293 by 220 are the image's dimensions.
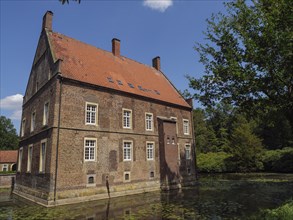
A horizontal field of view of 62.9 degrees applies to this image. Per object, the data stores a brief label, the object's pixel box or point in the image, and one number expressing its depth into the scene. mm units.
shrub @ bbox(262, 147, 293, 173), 36312
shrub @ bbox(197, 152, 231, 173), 42156
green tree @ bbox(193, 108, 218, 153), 55750
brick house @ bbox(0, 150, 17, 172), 46312
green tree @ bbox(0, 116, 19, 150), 75188
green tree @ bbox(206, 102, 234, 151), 59453
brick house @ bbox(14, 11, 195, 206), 17188
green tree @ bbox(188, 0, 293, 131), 10805
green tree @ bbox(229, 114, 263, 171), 38875
